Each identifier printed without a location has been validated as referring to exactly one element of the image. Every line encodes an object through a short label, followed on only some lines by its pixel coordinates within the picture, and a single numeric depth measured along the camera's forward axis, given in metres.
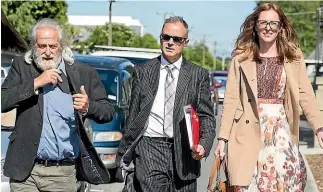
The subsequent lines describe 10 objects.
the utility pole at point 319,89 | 15.29
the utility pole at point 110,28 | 45.71
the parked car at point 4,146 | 6.85
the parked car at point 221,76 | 40.65
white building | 135.01
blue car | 11.03
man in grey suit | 5.67
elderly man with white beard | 5.12
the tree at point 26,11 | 42.28
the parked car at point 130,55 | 18.09
